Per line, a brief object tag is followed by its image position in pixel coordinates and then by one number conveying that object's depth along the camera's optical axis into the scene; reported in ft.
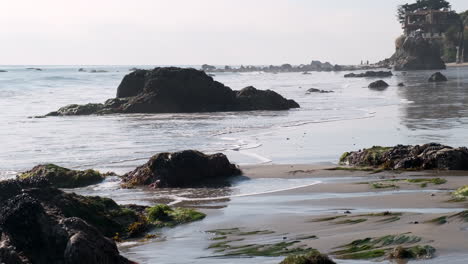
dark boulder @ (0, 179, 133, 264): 23.59
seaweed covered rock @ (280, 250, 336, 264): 21.28
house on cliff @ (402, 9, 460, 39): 417.69
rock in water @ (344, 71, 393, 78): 303.23
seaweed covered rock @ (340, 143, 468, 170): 44.93
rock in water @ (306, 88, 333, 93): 181.86
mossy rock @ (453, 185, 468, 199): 34.53
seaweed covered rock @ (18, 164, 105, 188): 48.03
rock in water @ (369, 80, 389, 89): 190.80
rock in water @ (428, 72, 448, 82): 200.85
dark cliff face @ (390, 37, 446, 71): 354.13
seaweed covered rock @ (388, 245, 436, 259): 24.30
